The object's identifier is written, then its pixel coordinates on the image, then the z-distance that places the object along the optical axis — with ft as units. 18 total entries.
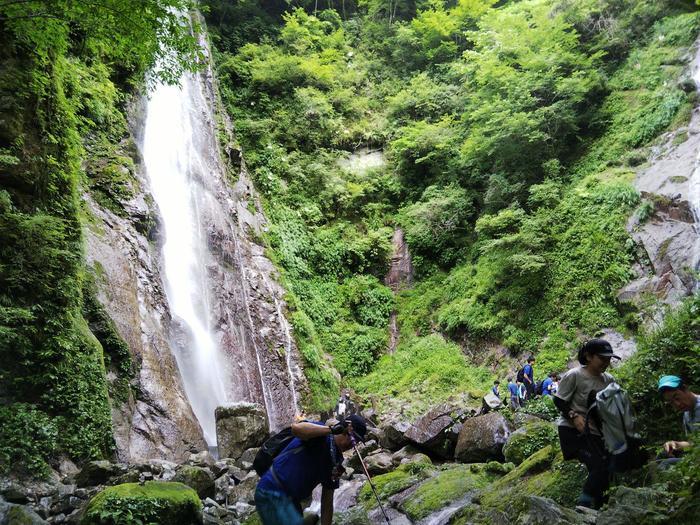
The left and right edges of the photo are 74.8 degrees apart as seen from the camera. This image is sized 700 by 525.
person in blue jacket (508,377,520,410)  33.65
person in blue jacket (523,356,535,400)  34.22
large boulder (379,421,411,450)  32.94
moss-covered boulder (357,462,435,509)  21.79
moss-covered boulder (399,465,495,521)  18.47
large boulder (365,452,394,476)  26.73
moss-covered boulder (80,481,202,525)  14.29
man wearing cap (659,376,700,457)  10.61
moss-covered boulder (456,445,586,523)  10.89
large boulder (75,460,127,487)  21.80
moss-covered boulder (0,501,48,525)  13.41
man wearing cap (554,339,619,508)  12.03
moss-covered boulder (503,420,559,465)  19.83
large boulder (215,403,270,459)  31.19
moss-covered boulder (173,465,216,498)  21.51
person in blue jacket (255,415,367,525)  10.27
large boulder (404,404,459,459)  29.19
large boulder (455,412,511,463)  24.93
